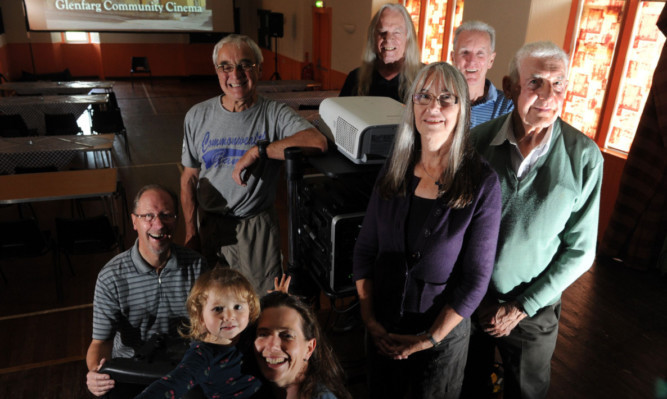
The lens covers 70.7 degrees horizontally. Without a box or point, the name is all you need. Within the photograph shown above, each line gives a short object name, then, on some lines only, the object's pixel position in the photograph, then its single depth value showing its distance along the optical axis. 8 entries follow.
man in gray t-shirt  2.14
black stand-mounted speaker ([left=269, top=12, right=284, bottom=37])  12.37
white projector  1.57
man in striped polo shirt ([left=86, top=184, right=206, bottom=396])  1.87
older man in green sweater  1.50
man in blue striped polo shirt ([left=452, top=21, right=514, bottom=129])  2.13
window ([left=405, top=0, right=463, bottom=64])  6.55
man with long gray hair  2.24
